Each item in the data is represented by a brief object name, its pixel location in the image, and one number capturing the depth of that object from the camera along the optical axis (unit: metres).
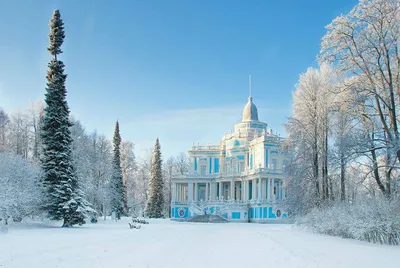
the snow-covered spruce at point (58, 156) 26.08
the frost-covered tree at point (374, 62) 18.50
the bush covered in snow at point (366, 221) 16.03
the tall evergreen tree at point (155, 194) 57.06
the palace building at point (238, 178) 49.66
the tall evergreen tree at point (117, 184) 47.03
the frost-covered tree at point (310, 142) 26.30
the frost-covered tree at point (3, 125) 44.33
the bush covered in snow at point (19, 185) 23.38
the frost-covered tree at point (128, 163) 60.22
